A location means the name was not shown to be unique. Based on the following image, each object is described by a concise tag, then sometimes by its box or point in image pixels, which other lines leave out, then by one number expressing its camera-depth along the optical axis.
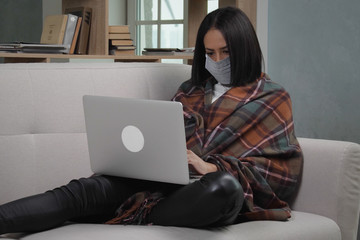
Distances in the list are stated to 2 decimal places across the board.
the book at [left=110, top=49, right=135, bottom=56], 3.58
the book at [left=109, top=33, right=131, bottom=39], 3.57
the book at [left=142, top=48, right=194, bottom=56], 3.61
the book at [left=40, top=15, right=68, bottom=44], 3.44
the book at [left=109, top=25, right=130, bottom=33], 3.59
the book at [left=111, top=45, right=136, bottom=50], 3.57
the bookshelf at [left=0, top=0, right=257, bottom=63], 3.41
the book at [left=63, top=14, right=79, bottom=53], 3.45
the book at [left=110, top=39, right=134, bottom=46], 3.56
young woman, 1.60
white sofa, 1.88
